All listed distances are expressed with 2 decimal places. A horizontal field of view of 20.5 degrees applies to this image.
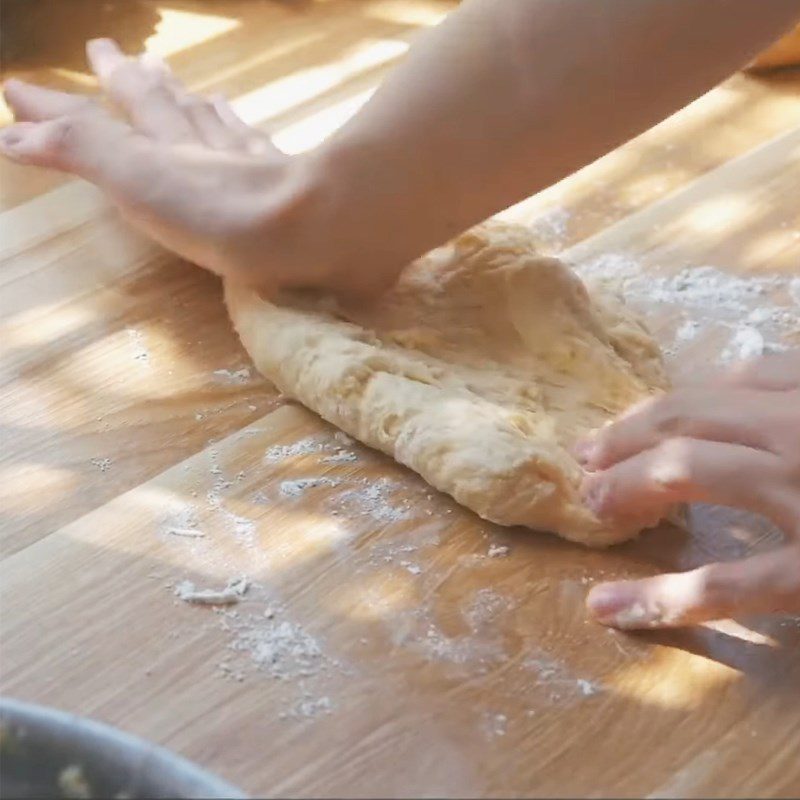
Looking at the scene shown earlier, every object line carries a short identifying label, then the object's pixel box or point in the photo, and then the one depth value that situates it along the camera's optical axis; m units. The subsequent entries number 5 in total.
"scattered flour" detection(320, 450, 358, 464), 0.80
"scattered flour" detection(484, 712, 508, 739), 0.69
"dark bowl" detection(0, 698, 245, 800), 0.65
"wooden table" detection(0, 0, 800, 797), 0.68
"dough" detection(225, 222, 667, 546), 0.75
